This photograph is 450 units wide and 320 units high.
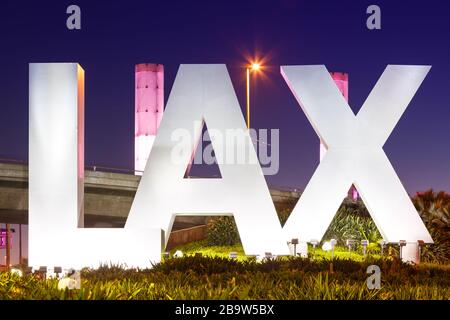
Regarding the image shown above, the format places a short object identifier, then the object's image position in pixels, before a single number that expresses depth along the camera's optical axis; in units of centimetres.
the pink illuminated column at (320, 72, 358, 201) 3052
